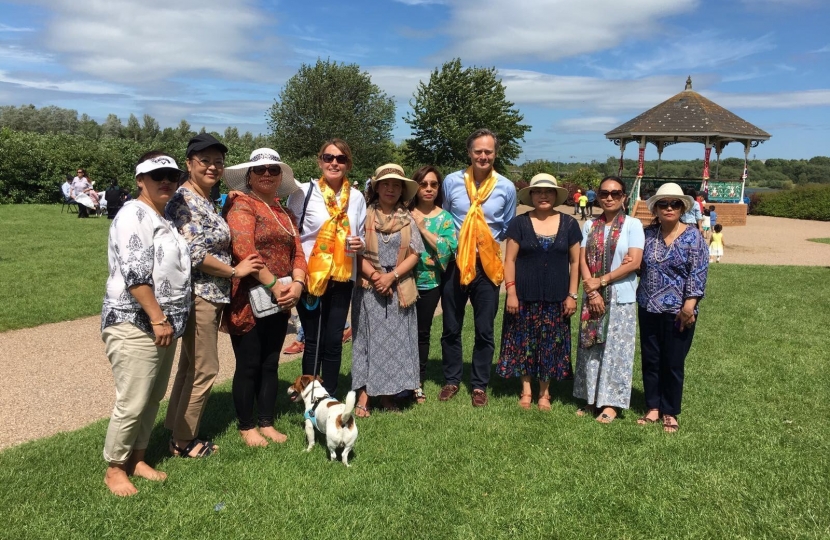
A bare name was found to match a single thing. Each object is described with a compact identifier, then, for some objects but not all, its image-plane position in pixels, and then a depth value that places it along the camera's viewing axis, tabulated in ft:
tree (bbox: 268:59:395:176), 140.67
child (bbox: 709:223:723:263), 50.24
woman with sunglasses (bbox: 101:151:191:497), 10.01
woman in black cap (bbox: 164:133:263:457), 11.50
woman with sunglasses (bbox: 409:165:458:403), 15.43
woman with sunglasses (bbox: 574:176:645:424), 14.53
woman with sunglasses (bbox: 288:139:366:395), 13.82
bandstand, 79.61
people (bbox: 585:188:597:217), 95.11
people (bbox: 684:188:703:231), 29.15
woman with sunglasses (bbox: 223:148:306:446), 12.51
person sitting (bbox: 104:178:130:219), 63.72
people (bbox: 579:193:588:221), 87.89
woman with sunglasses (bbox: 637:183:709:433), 13.93
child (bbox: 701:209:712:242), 52.41
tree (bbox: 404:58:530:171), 121.70
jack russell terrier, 12.40
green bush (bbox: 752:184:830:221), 102.17
